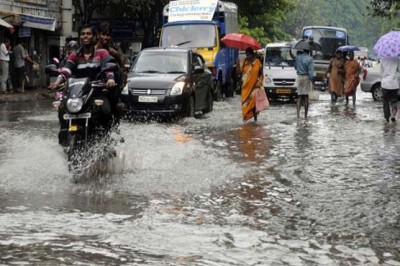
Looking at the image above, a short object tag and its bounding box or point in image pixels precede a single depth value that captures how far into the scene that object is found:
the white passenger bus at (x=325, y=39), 35.66
